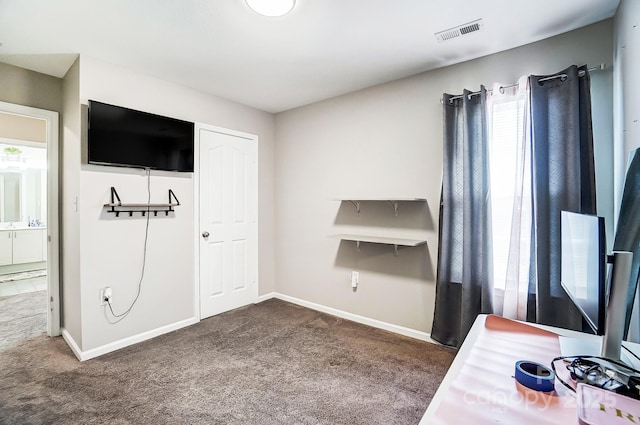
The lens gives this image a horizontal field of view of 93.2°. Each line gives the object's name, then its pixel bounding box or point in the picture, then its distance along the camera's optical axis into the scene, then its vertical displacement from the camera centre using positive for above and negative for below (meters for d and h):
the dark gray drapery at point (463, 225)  2.37 -0.12
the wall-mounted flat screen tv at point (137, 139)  2.47 +0.65
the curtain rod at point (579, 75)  2.00 +0.94
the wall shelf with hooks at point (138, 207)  2.62 +0.04
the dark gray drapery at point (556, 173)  2.00 +0.25
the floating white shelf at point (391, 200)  2.70 +0.10
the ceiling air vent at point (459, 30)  2.06 +1.27
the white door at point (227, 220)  3.36 -0.10
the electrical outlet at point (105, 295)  2.58 -0.72
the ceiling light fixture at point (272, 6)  1.80 +1.25
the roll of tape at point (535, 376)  0.92 -0.52
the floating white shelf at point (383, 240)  2.72 -0.28
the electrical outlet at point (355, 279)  3.31 -0.75
